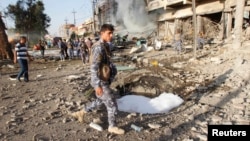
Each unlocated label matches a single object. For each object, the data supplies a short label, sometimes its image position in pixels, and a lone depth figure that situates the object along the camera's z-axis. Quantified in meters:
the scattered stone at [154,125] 2.88
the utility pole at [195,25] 7.71
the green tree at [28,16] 27.71
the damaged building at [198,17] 11.33
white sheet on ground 3.58
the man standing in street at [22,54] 5.49
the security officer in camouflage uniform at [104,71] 2.56
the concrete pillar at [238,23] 7.84
